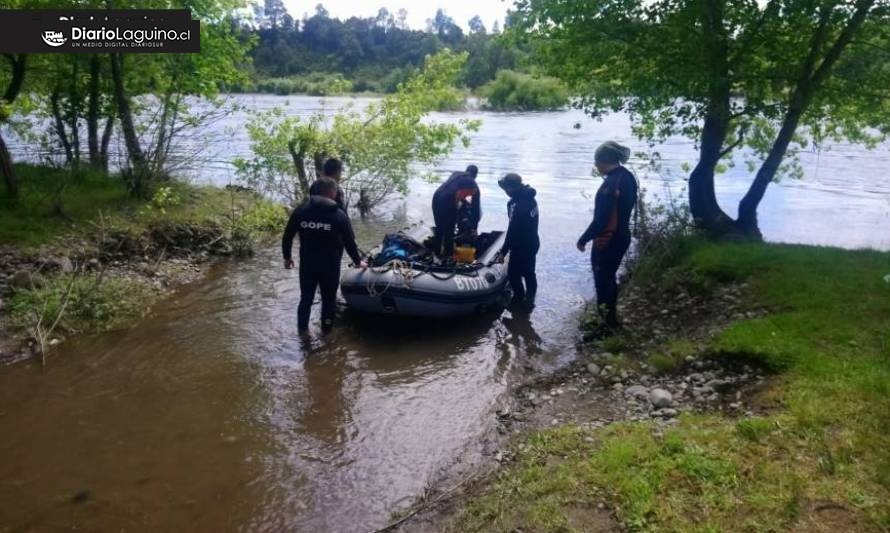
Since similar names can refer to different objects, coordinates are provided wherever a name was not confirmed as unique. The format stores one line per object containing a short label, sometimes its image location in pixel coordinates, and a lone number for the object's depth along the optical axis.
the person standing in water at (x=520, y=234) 7.19
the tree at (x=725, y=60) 7.05
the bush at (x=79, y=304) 6.04
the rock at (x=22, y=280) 6.43
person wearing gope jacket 5.93
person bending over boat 7.56
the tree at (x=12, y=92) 8.15
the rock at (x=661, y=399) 4.37
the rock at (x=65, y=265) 7.08
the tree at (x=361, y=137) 11.38
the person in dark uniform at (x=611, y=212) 5.72
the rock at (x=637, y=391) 4.60
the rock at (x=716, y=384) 4.52
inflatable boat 6.42
